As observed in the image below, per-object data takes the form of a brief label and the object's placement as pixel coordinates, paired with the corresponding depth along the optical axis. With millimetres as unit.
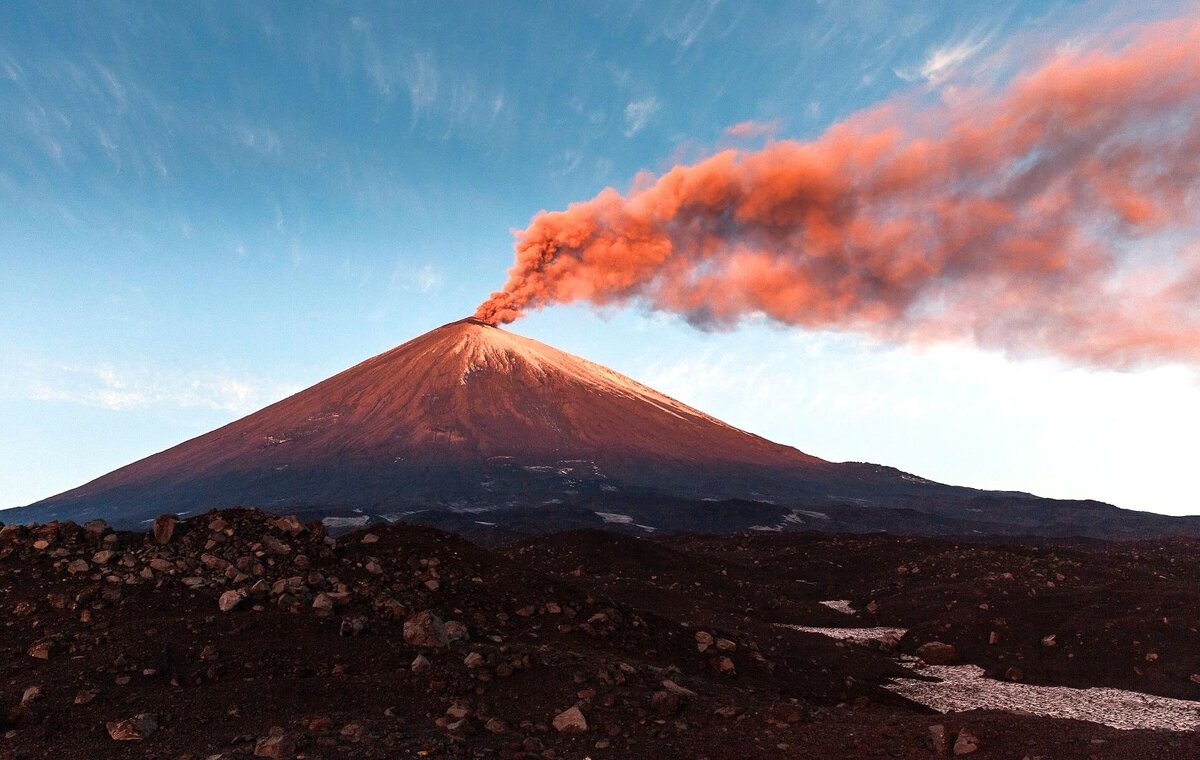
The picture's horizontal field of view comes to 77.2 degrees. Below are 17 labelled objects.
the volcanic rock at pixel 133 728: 8328
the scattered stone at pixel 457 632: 12023
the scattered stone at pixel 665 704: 10164
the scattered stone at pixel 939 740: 8531
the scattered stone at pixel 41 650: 10123
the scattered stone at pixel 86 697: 9047
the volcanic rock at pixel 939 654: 19906
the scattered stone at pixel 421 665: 10602
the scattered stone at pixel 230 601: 11805
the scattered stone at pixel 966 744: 8398
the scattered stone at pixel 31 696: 8836
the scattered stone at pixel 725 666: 14328
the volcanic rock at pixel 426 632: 11688
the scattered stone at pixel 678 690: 10816
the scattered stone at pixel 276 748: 7812
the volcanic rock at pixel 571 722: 9383
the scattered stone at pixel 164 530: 14297
